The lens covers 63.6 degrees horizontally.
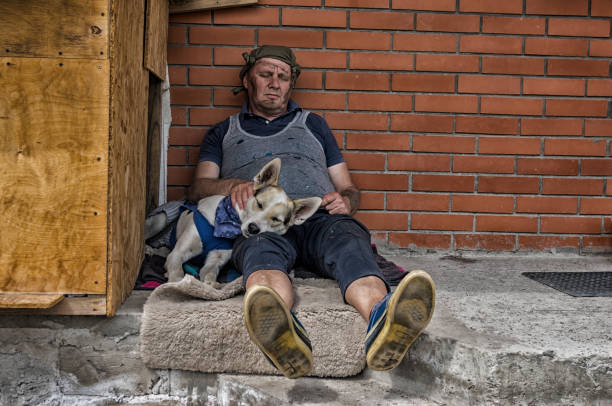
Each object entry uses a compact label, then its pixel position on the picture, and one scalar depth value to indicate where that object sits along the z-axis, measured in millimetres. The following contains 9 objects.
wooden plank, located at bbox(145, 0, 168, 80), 2180
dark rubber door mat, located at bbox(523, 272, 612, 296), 2119
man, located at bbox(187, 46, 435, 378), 1391
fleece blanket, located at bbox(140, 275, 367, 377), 1688
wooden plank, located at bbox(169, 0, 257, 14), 2754
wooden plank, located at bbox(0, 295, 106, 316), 1705
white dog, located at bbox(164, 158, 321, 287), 2221
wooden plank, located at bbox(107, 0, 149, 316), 1681
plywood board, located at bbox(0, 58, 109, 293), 1644
